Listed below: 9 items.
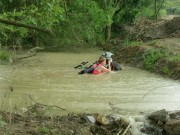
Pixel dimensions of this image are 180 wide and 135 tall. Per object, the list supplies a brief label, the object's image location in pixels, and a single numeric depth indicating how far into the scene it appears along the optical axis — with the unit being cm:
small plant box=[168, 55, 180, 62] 1647
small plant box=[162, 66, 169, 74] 1617
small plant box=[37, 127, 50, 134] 757
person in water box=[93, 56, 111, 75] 1642
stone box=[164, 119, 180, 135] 827
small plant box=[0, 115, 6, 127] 756
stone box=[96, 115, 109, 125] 861
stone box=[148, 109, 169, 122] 898
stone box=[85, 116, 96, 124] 873
